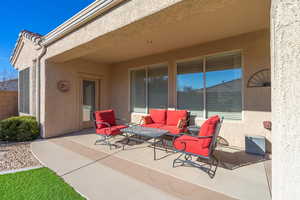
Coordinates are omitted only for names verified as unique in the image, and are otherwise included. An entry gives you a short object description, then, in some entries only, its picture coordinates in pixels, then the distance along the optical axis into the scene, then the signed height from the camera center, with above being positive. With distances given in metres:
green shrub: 4.93 -0.99
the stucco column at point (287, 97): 1.19 +0.03
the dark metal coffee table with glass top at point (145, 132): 3.64 -0.83
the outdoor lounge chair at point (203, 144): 2.71 -0.85
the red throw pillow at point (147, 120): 5.14 -0.69
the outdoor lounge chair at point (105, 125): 4.21 -0.79
